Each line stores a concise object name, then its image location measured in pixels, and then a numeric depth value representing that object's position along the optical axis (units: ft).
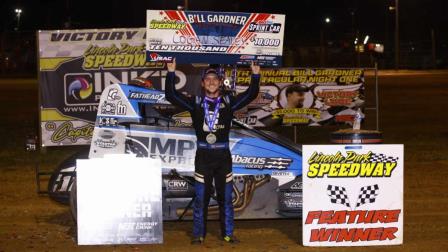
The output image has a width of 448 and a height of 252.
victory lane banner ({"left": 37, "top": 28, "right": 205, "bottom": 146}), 49.75
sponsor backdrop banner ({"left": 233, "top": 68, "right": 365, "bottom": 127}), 51.72
